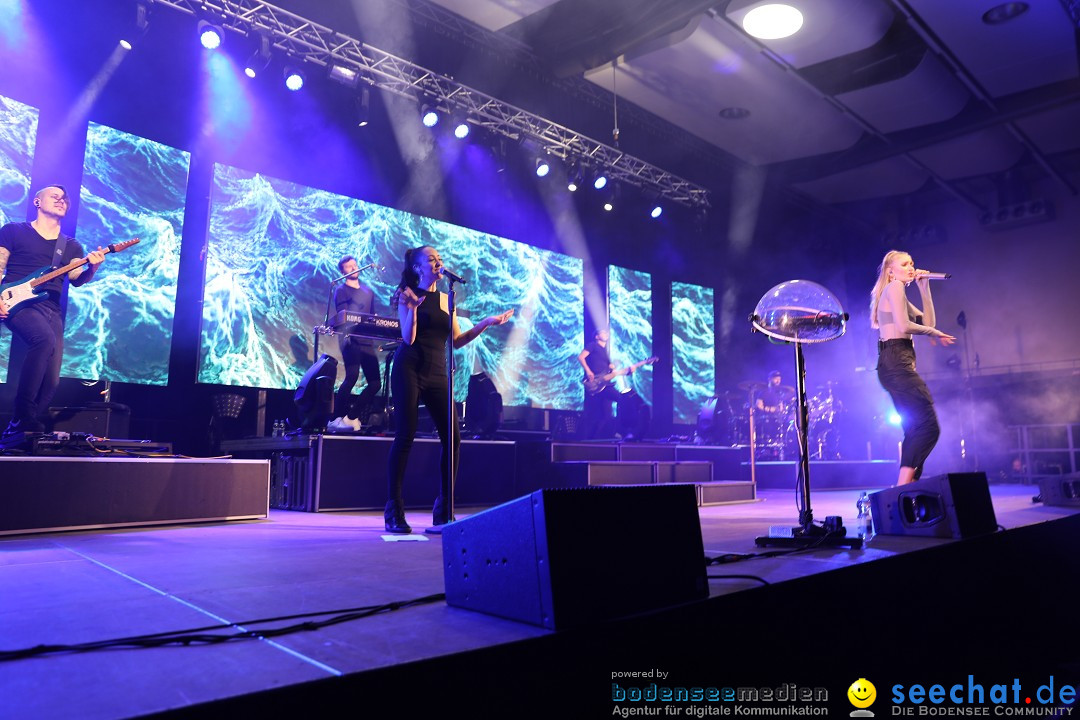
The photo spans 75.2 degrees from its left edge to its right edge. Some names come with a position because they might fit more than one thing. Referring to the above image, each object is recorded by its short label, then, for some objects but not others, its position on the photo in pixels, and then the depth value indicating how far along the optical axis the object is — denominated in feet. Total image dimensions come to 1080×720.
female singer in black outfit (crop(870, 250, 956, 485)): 13.76
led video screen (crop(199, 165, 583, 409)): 22.61
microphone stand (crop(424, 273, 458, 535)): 11.61
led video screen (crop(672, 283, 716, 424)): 38.42
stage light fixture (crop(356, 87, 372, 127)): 24.08
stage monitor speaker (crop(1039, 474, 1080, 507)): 17.63
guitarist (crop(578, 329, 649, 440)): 31.27
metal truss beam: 21.15
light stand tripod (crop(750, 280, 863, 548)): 10.77
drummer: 34.99
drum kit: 34.76
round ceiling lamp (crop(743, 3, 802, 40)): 23.75
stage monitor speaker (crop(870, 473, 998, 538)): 10.22
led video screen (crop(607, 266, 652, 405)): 35.76
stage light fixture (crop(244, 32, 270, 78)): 21.35
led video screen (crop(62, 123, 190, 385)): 20.25
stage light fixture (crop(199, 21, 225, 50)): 20.39
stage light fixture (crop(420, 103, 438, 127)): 24.76
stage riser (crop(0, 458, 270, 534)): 13.09
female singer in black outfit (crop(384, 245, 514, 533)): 12.39
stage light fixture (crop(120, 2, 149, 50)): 19.92
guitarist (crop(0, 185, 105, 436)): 16.66
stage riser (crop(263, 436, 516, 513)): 19.02
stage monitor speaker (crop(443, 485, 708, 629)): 4.66
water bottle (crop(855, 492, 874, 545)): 11.58
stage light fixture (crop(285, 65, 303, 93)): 22.20
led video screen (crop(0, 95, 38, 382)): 18.88
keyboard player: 23.11
